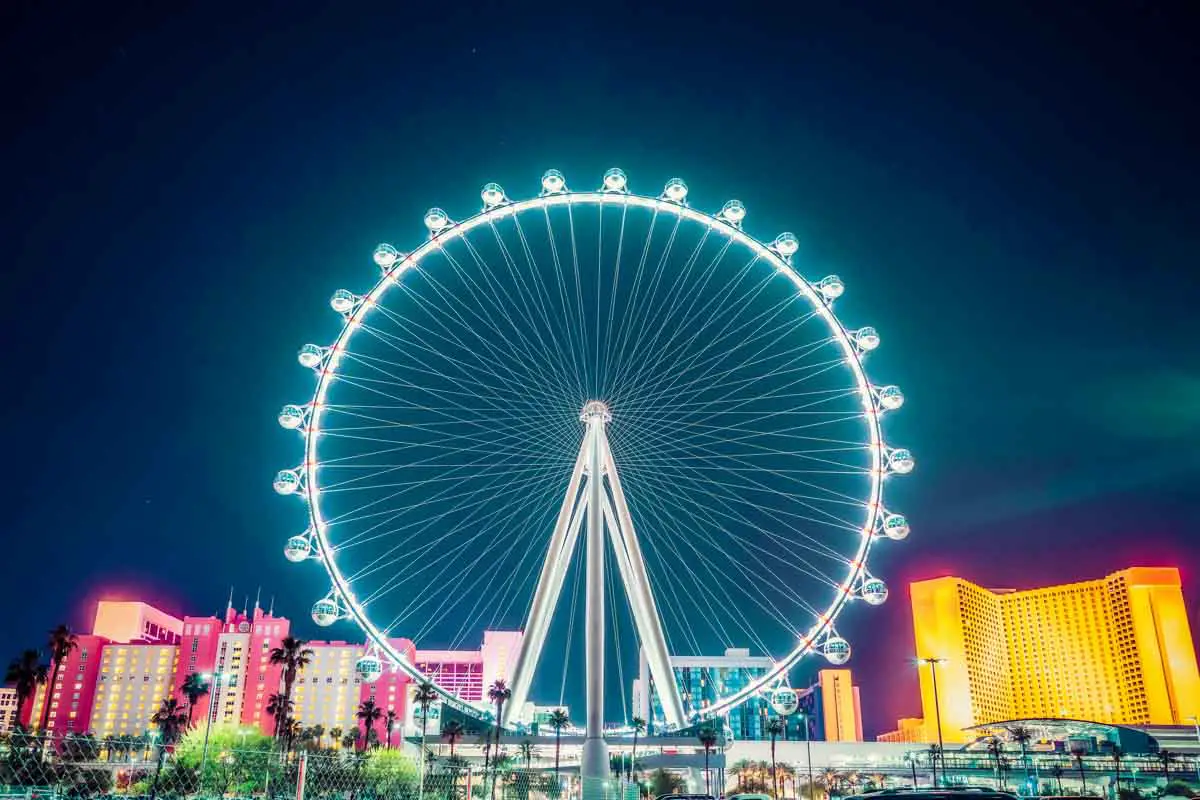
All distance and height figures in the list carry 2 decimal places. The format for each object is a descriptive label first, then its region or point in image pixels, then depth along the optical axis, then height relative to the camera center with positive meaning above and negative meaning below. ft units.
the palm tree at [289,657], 228.43 +23.74
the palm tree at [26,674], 199.82 +17.88
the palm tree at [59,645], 212.64 +24.93
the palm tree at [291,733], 218.67 +8.35
